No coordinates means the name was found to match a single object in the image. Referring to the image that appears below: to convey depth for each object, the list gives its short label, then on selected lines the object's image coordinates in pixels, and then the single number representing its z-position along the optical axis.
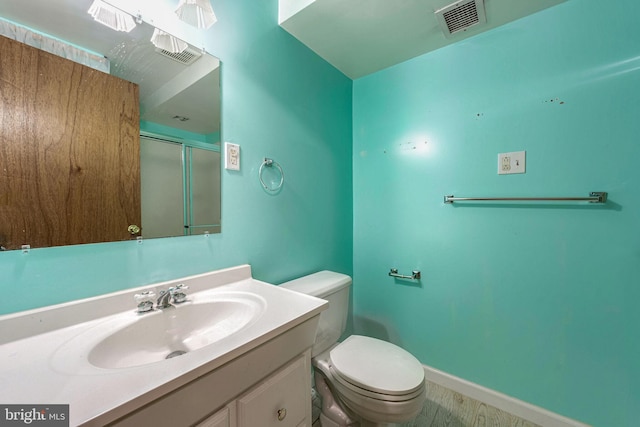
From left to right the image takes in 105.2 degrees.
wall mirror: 0.77
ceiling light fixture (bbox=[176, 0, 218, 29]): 0.89
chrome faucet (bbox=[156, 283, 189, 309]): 0.84
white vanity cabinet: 0.49
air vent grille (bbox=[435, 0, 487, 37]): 1.21
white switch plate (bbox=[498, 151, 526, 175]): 1.33
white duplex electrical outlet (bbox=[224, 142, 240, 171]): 1.12
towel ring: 1.27
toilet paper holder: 1.64
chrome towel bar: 1.14
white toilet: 0.98
